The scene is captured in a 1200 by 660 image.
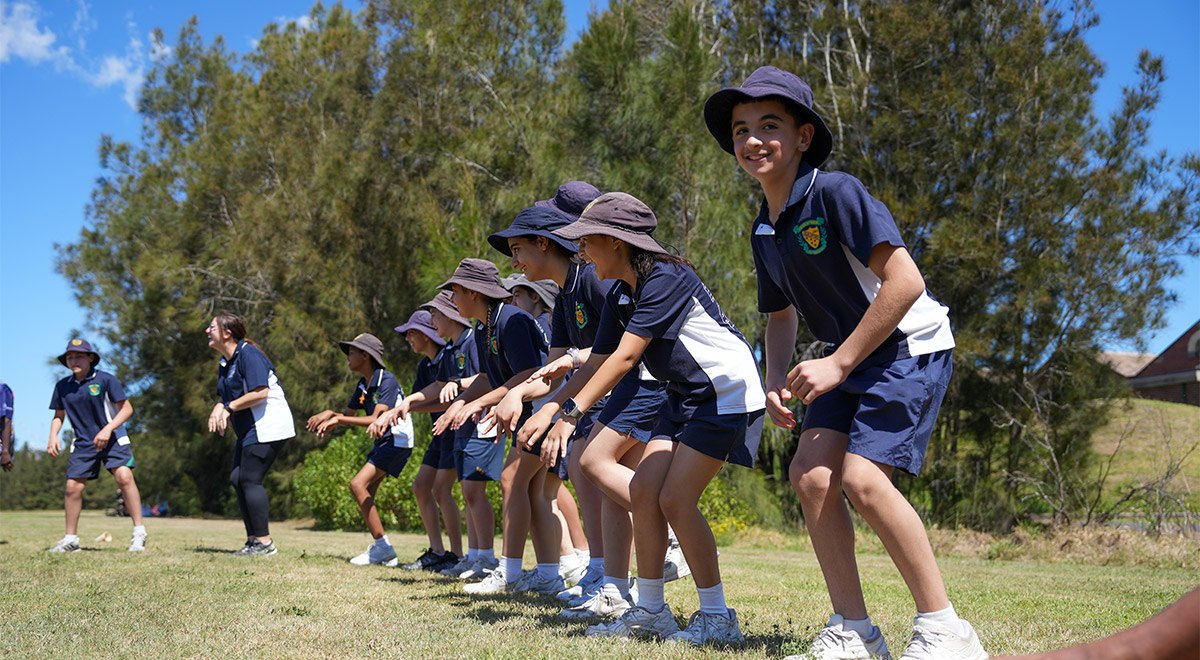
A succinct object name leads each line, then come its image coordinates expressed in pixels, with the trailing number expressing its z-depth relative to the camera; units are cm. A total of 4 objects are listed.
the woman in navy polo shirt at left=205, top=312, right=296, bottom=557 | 866
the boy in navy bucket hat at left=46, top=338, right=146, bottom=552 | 928
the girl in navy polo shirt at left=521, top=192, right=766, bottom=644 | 386
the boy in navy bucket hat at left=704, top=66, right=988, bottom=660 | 300
